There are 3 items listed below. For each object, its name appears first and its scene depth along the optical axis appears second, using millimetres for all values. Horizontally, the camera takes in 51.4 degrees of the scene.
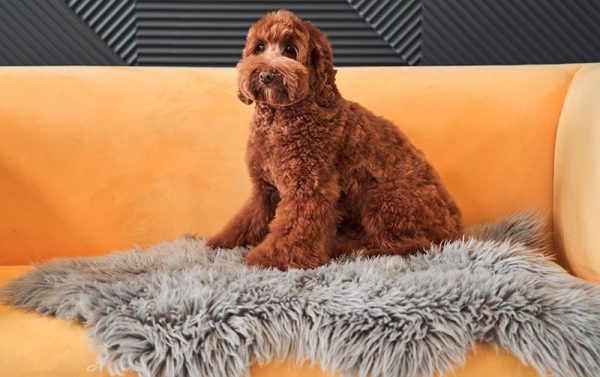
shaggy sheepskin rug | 1293
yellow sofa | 2074
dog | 1670
